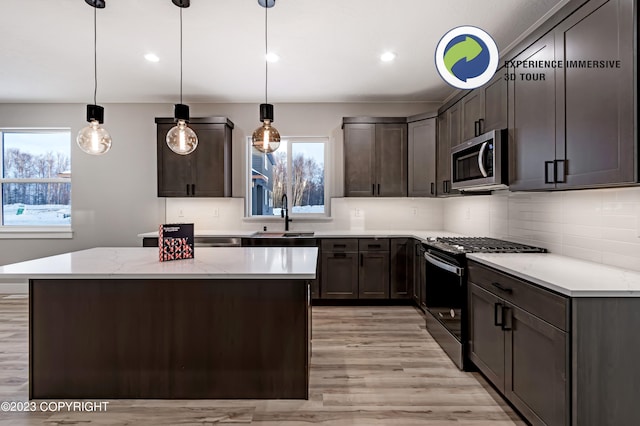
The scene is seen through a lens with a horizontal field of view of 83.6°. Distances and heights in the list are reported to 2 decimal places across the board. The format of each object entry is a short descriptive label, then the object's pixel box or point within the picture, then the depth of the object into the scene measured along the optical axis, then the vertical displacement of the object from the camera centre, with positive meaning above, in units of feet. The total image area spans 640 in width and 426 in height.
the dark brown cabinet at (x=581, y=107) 5.38 +1.90
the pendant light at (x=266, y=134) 8.51 +1.89
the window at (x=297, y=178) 16.51 +1.59
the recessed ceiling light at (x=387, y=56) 11.19 +4.96
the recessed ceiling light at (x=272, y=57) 11.21 +4.95
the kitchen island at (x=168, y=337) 7.34 -2.57
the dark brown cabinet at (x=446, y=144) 12.26 +2.53
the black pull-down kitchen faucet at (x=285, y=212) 15.98 +0.01
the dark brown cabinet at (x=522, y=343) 5.44 -2.38
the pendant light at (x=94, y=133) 8.21 +1.83
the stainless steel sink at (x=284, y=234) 14.52 -0.93
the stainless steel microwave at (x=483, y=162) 8.79 +1.36
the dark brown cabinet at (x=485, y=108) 8.99 +2.91
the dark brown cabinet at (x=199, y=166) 14.99 +1.95
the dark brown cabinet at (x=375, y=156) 15.08 +2.39
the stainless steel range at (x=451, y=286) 8.84 -2.00
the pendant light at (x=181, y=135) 8.52 +1.88
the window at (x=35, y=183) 16.67 +1.35
